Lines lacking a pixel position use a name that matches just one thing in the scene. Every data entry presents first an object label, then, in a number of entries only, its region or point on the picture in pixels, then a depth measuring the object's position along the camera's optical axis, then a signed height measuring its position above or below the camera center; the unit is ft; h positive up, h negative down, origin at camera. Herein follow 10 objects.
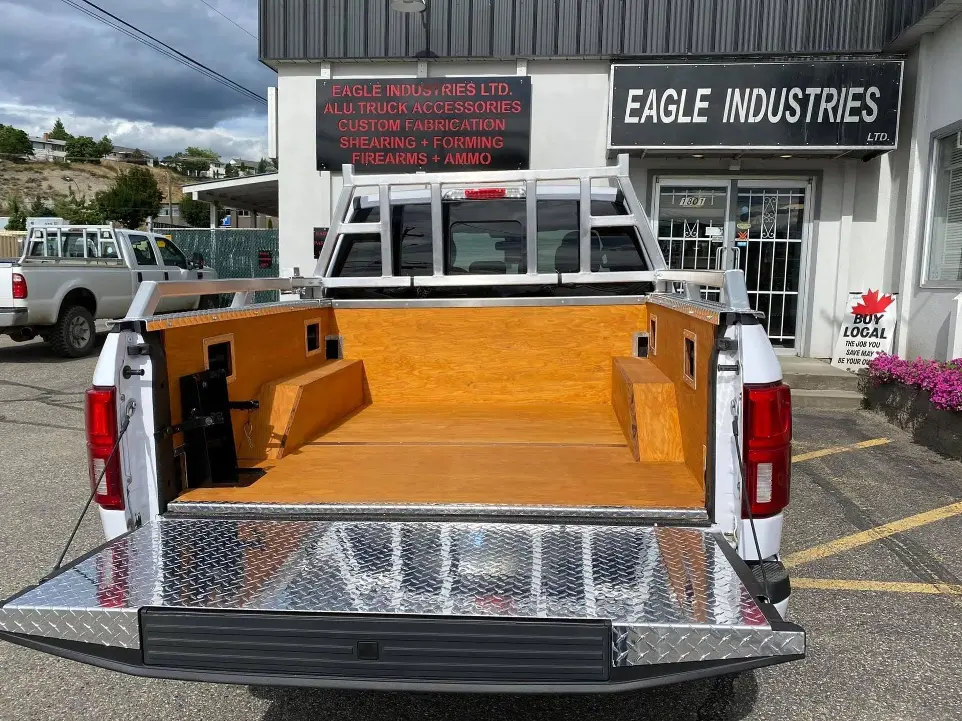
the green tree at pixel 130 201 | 263.08 +19.44
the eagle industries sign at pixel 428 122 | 35.86 +6.56
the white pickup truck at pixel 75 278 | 35.24 -1.17
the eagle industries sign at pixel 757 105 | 31.60 +6.79
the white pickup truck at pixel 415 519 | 6.43 -2.83
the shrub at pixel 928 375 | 21.71 -3.30
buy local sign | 31.53 -2.49
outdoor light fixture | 33.76 +11.26
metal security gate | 35.65 +1.75
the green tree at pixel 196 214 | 306.76 +17.38
